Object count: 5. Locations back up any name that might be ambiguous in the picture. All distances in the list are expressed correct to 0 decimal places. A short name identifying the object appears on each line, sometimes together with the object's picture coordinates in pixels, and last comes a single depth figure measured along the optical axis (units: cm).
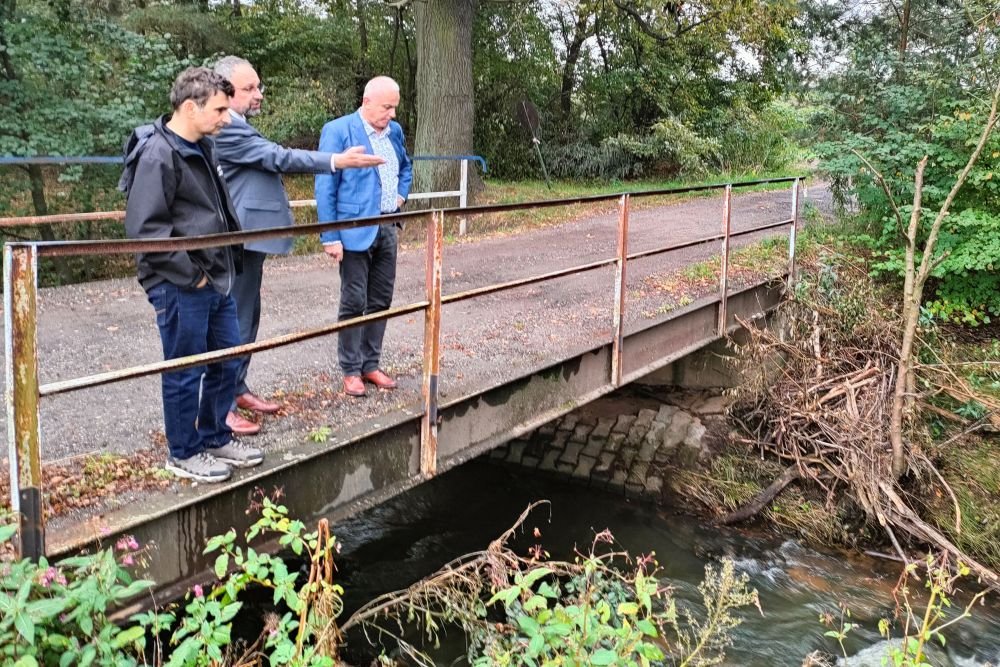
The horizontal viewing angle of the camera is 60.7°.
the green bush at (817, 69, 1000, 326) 916
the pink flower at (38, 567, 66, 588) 267
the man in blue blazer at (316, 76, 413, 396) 479
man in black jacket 338
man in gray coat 416
